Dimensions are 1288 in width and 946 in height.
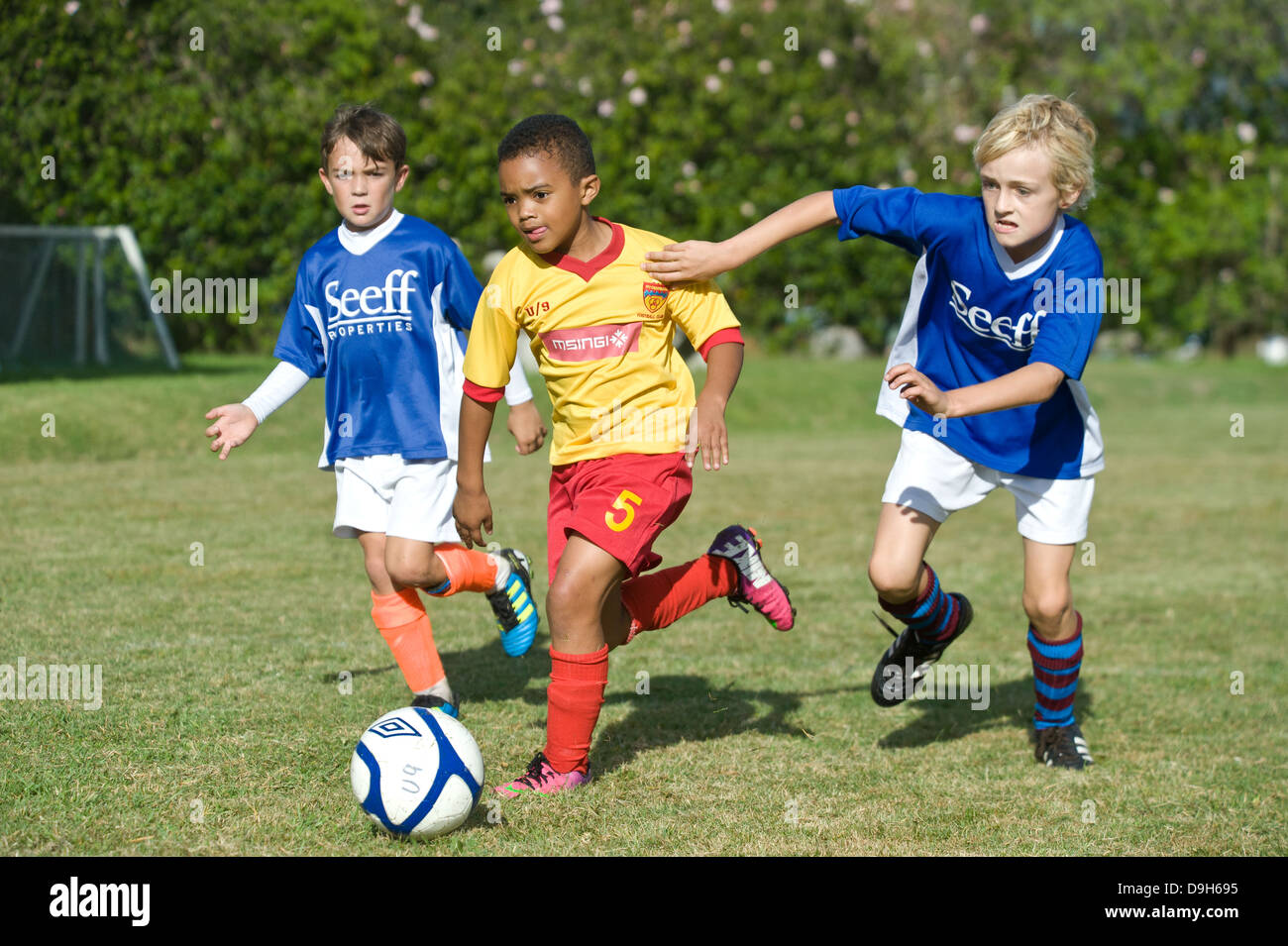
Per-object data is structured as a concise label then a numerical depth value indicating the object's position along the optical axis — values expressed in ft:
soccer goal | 42.88
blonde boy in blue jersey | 12.69
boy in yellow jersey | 12.46
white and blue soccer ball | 11.29
